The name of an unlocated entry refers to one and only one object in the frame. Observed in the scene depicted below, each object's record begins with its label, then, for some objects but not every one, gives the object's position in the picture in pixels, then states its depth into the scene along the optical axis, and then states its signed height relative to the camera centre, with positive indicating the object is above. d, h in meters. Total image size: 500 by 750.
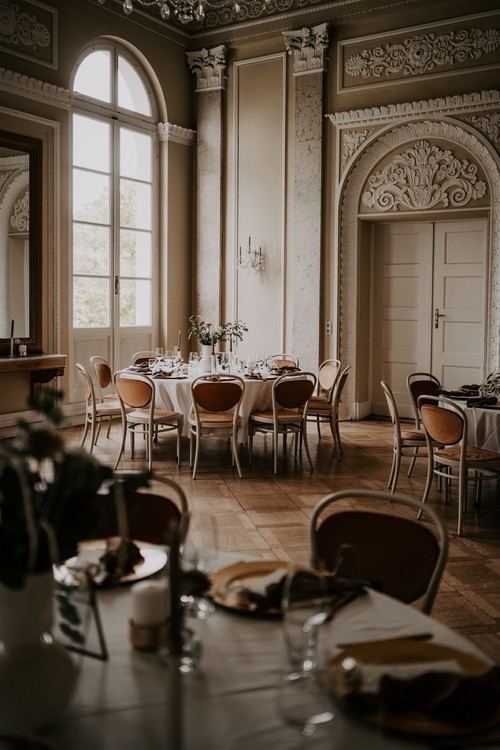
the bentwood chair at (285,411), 6.26 -0.75
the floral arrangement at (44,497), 1.27 -0.31
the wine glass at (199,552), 1.42 -0.43
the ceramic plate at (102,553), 1.82 -0.60
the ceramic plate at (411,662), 1.23 -0.63
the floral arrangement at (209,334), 6.95 -0.08
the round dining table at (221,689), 1.20 -0.64
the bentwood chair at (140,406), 6.28 -0.69
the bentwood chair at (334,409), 7.00 -0.78
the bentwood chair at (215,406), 6.05 -0.65
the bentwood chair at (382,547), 2.08 -0.61
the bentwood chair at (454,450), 4.74 -0.82
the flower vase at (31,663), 1.24 -0.59
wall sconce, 9.69 +0.83
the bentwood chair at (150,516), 2.29 -0.57
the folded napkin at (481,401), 5.25 -0.51
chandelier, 5.86 +2.78
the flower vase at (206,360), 7.05 -0.32
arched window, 8.73 +1.43
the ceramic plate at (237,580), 1.67 -0.59
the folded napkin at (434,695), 1.27 -0.62
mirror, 7.70 +0.86
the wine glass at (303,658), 1.25 -0.56
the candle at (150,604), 1.44 -0.53
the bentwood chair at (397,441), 5.45 -0.85
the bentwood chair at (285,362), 8.30 -0.40
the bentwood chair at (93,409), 6.66 -0.76
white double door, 8.67 +0.27
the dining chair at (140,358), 8.08 -0.37
